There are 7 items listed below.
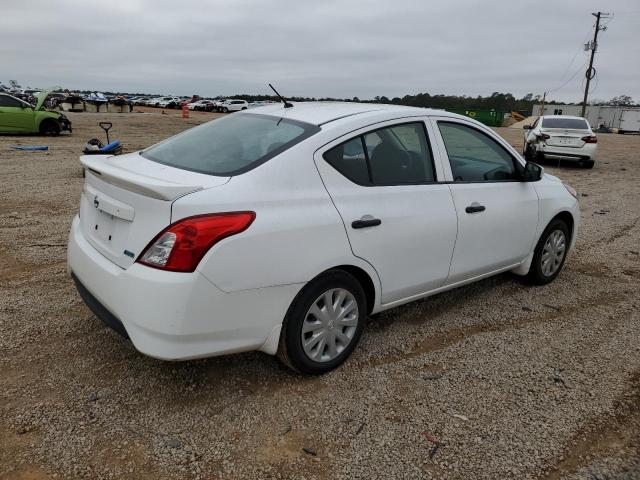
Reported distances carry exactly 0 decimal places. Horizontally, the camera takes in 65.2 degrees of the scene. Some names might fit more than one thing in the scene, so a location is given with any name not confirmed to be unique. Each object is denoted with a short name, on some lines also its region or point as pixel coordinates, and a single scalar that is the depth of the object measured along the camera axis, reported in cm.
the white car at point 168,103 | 5794
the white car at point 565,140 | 1402
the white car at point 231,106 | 5131
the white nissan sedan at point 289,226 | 246
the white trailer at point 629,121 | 5231
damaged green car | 1683
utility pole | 4553
